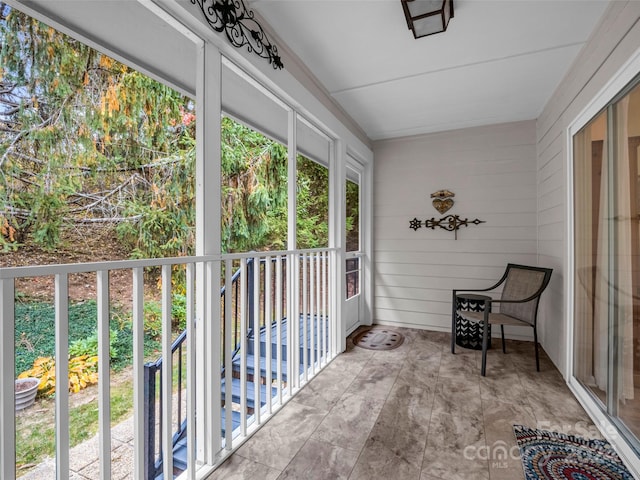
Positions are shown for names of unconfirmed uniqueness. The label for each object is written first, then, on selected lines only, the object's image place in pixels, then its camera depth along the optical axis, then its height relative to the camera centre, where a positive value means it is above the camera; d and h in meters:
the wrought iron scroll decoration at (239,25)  1.53 +1.14
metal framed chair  2.75 -0.58
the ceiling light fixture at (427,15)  1.76 +1.30
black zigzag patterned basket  3.28 -0.93
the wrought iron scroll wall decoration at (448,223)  3.82 +0.20
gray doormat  3.38 -1.12
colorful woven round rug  1.53 -1.13
